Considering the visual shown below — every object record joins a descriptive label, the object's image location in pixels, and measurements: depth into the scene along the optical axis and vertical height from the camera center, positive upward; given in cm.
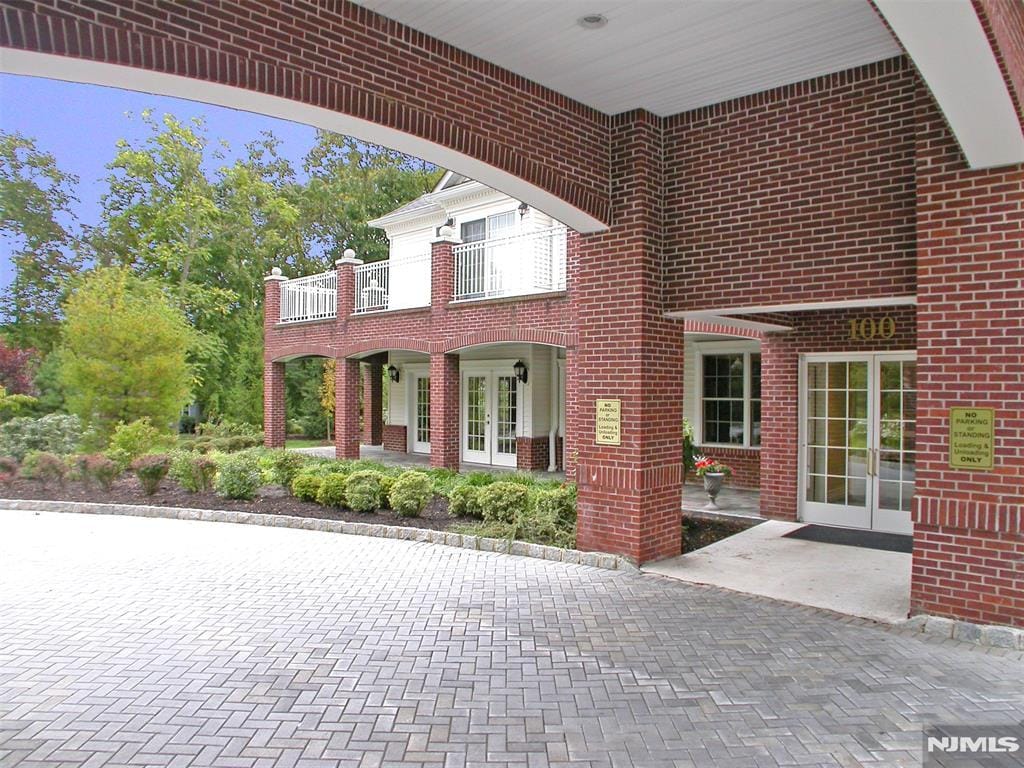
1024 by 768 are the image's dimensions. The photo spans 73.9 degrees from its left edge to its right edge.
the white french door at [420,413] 1961 -28
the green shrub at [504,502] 864 -126
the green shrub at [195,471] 1131 -117
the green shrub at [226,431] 1950 -85
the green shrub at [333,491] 997 -131
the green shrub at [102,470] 1161 -118
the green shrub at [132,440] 1274 -75
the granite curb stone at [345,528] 717 -165
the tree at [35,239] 2702 +670
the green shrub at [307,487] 1038 -129
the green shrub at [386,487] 968 -120
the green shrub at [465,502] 906 -133
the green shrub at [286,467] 1144 -109
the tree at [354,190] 3347 +1054
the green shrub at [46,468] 1218 -123
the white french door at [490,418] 1642 -35
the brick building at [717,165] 421 +191
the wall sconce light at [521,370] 1541 +77
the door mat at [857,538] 800 -163
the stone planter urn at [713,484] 1054 -122
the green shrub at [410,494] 921 -123
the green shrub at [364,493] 952 -127
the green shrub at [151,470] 1108 -112
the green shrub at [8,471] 1266 -133
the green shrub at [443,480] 1078 -131
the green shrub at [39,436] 1372 -74
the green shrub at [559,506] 823 -126
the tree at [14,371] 2061 +91
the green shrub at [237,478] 1073 -121
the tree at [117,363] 1480 +86
